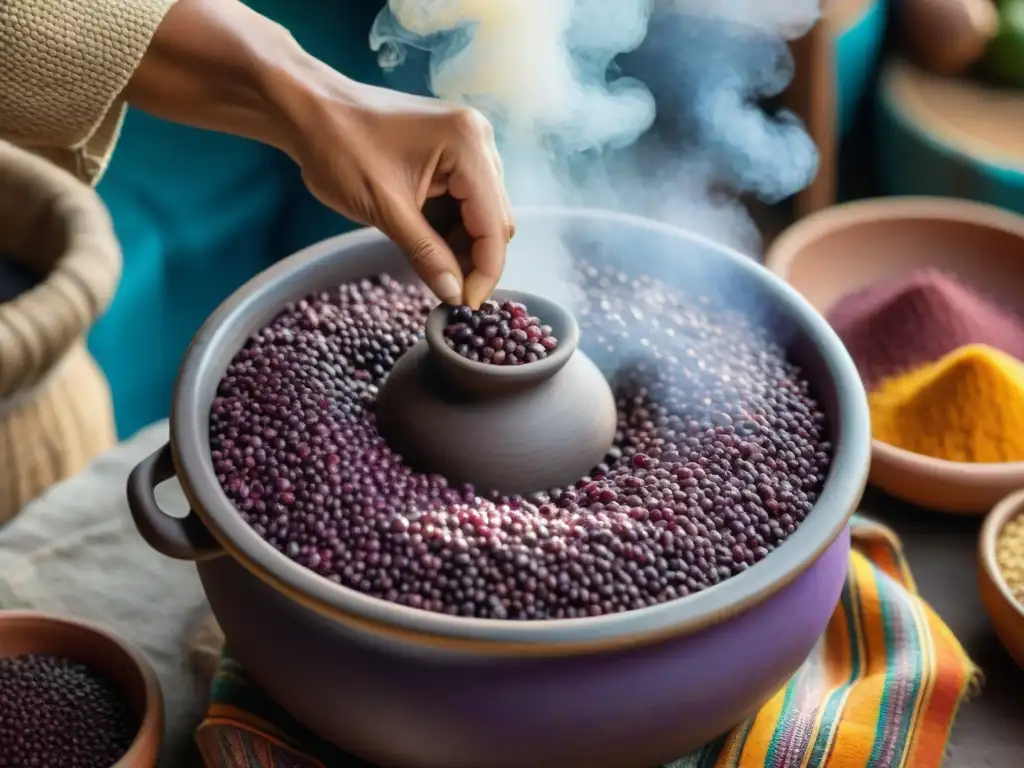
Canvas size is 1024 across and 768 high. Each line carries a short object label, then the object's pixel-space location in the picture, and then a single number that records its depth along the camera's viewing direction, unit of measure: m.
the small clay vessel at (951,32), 2.01
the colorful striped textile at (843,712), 0.97
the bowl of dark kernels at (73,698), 0.96
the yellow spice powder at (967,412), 1.29
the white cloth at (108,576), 1.15
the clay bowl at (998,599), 1.07
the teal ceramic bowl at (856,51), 2.00
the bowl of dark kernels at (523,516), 0.78
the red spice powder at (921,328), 1.45
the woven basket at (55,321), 1.36
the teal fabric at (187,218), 1.94
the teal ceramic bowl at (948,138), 1.83
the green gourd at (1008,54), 2.02
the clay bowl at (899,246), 1.62
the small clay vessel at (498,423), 0.96
